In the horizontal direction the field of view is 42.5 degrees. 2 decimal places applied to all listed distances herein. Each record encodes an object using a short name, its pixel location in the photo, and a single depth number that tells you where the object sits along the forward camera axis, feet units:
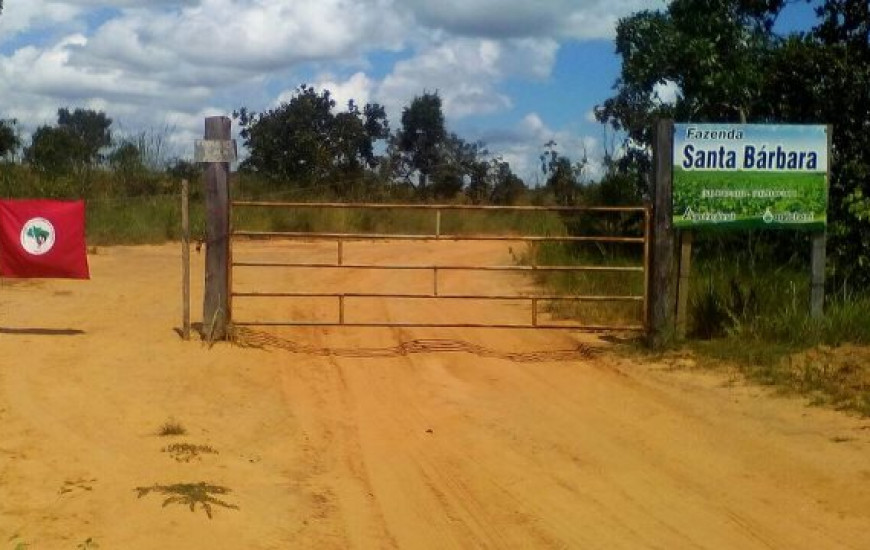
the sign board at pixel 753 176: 40.55
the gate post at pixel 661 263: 40.75
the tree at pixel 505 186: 125.96
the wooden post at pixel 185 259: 38.73
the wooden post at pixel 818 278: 40.57
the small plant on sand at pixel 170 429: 28.07
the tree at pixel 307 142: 128.67
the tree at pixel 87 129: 109.70
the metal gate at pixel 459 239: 40.68
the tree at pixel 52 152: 101.71
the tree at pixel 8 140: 101.06
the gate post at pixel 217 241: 40.37
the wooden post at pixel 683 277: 41.16
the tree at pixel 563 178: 85.66
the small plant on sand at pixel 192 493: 22.20
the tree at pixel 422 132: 148.77
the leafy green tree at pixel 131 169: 104.17
